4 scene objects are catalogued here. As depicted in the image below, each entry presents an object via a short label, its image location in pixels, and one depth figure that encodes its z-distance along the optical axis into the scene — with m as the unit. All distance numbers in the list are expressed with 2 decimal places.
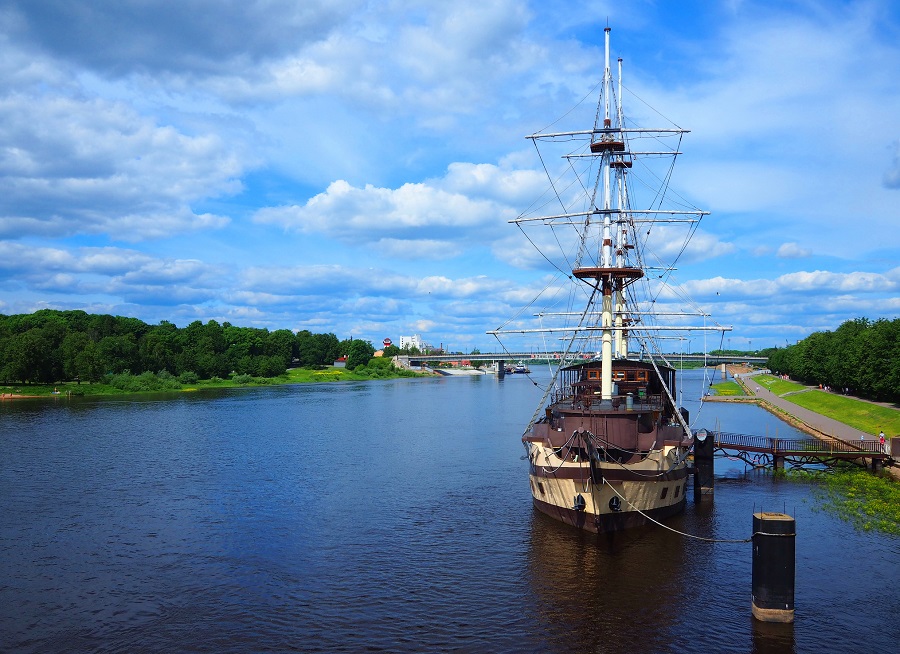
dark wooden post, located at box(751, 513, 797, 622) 25.19
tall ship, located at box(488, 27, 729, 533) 37.12
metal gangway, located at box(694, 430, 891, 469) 55.81
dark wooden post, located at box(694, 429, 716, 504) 48.31
